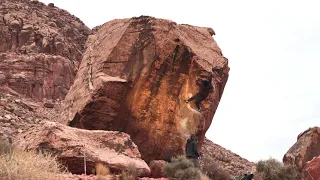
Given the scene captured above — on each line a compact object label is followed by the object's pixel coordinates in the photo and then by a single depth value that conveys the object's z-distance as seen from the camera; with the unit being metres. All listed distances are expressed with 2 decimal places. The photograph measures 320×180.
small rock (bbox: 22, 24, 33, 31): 75.44
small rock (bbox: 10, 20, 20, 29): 76.38
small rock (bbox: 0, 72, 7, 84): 59.40
